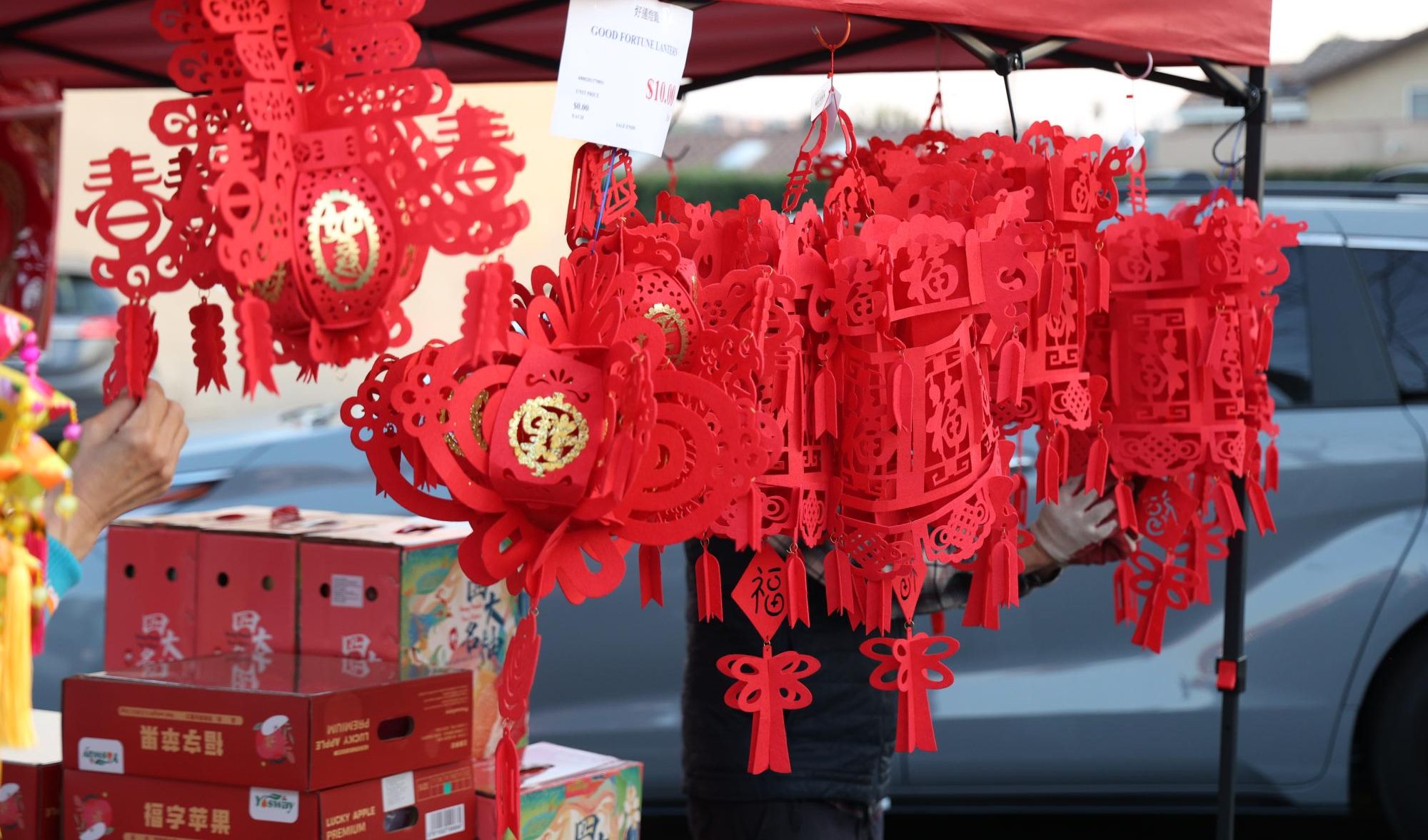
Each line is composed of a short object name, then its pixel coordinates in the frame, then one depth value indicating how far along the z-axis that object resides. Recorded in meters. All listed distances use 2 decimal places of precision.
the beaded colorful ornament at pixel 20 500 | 3.98
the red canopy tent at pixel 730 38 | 5.12
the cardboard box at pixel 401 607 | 4.98
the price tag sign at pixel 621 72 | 4.42
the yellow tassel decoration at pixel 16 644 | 3.99
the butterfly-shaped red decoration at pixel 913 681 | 4.61
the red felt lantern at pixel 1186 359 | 5.14
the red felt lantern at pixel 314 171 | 4.24
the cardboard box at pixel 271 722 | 4.72
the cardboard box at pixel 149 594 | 5.14
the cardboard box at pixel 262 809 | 4.72
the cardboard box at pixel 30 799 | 4.89
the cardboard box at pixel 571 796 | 4.93
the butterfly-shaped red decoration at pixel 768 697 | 4.56
